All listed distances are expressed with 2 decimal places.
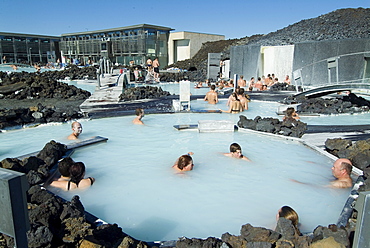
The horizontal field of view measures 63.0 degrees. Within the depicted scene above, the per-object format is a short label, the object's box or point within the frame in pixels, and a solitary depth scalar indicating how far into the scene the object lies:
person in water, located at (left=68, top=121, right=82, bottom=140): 6.96
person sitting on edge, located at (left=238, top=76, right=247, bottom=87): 18.35
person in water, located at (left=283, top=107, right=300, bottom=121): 7.66
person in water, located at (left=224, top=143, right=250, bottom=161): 5.74
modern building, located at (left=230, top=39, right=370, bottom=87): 16.55
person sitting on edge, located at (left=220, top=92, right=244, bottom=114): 10.59
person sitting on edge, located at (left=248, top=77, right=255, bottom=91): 16.77
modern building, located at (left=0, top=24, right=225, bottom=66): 39.47
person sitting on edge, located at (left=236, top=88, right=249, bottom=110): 11.15
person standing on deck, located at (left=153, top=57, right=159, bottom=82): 22.05
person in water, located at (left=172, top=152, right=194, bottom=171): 5.14
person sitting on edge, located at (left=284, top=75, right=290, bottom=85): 18.37
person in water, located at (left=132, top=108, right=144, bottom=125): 8.40
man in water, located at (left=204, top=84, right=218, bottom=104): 12.59
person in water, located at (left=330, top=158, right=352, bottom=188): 4.64
